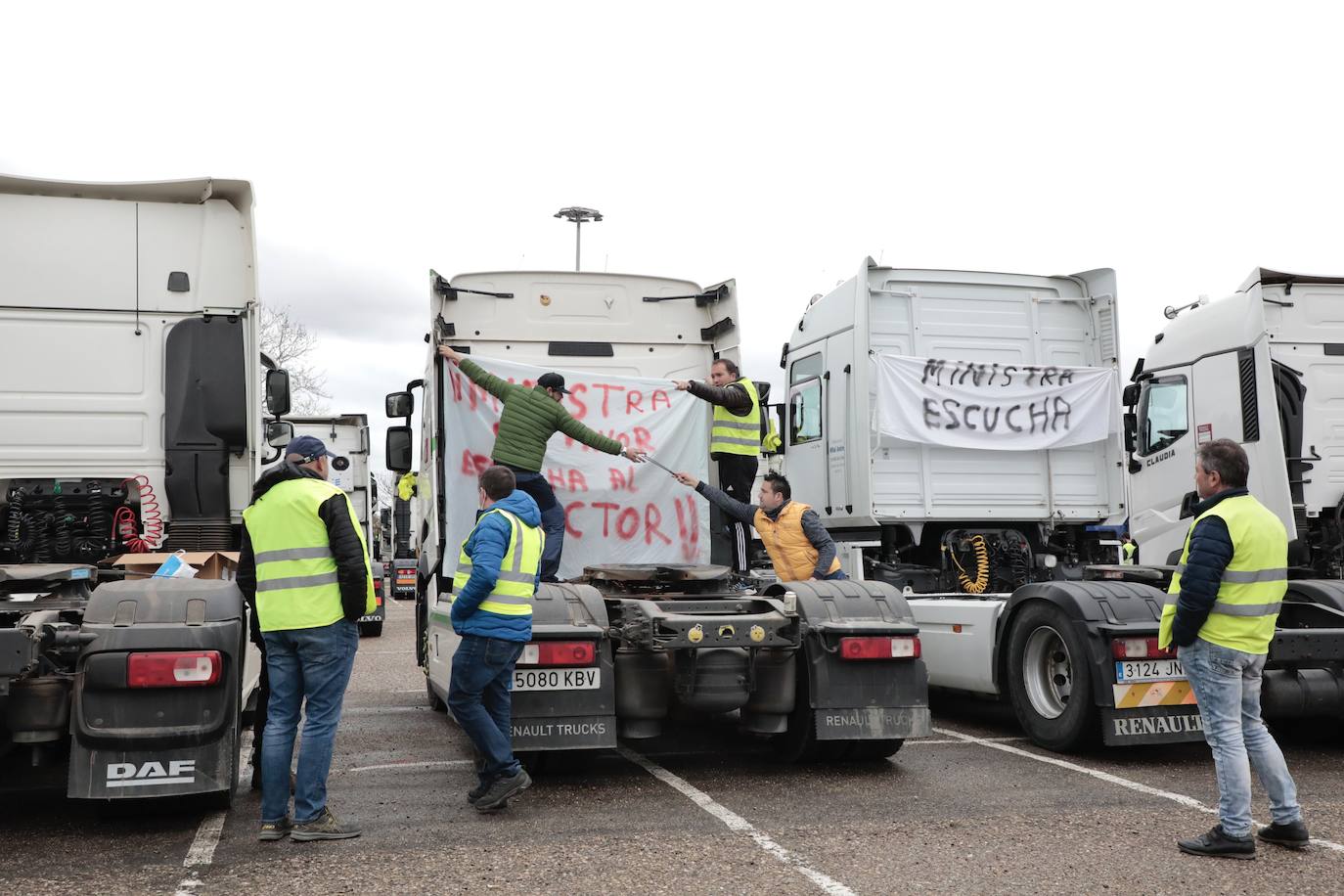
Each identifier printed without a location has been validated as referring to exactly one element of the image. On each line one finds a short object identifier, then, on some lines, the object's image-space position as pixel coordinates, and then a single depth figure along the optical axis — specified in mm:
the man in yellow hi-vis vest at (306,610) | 5453
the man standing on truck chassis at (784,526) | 8414
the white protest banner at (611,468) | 8617
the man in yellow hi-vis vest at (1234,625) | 5230
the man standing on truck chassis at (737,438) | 8633
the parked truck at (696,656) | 6297
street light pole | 26231
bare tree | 40219
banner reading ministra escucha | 9883
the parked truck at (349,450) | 20469
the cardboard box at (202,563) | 6227
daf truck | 7074
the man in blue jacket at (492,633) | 5867
